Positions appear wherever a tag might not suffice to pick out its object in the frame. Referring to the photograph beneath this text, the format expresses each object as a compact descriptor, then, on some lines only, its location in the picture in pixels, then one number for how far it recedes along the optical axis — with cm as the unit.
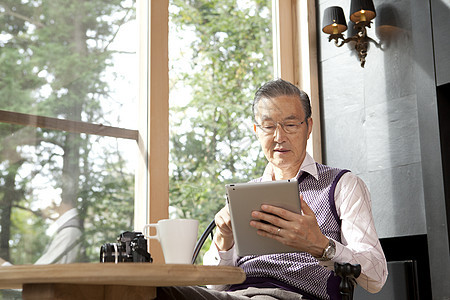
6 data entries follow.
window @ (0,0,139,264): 221
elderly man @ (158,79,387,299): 168
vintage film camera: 133
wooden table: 99
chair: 149
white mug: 136
